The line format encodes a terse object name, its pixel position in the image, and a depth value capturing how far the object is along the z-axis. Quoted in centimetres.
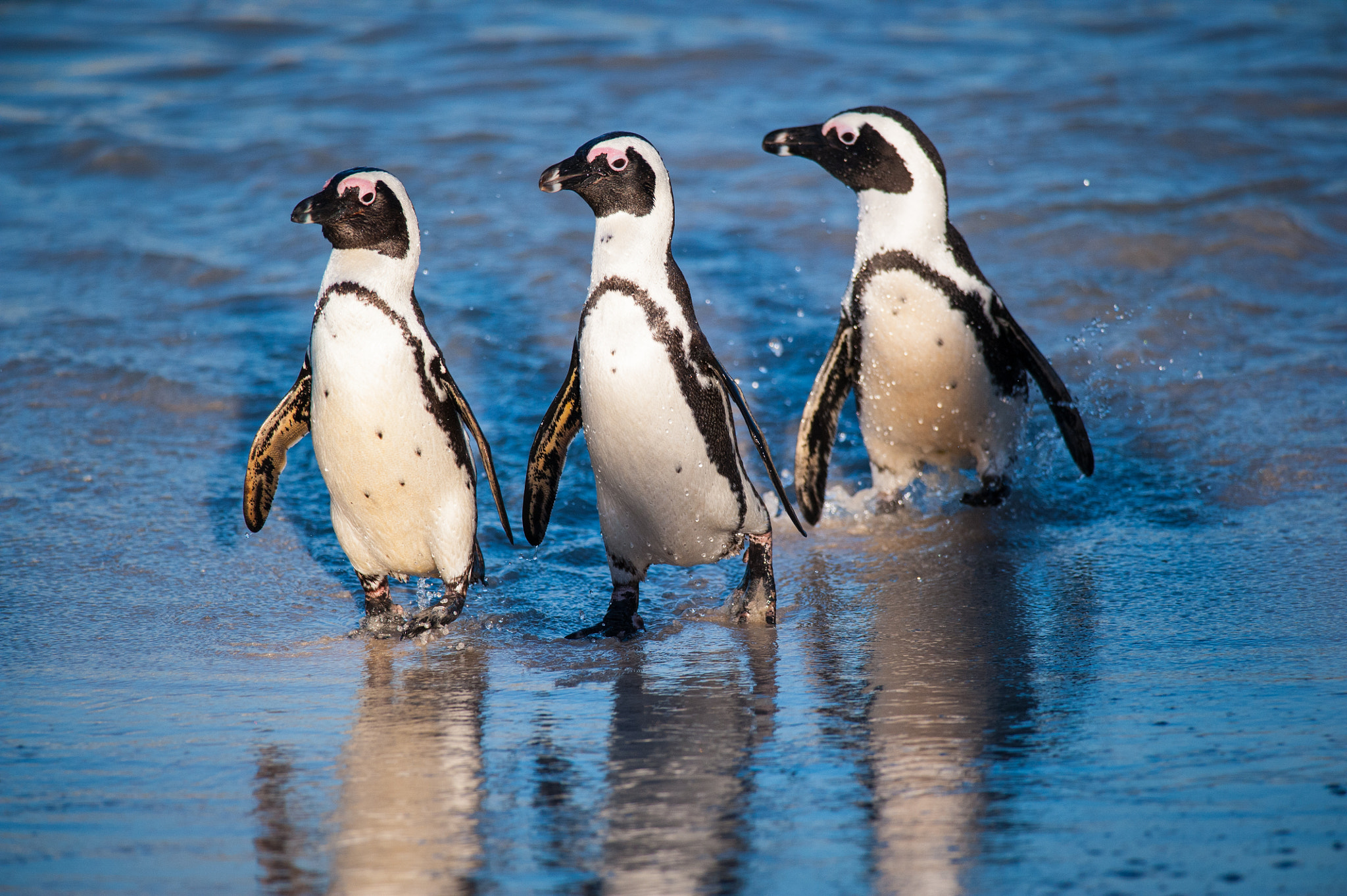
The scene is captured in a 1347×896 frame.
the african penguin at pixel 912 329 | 789
